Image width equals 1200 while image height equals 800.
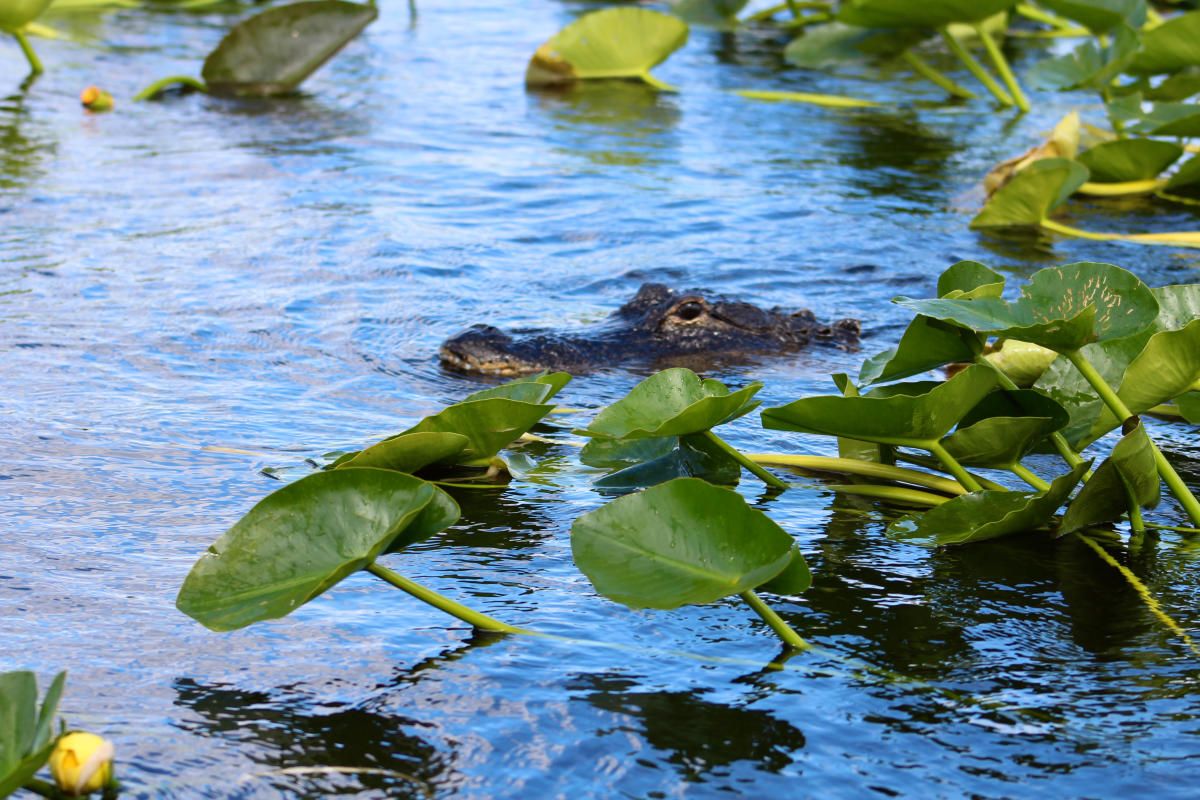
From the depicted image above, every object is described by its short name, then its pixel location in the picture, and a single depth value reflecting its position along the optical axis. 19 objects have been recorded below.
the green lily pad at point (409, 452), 4.91
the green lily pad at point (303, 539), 3.73
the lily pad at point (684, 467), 5.33
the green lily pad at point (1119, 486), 4.42
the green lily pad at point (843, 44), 15.50
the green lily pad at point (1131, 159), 11.16
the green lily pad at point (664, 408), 4.80
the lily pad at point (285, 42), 16.58
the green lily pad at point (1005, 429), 4.80
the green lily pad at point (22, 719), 2.99
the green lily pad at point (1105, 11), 13.42
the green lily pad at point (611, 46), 16.58
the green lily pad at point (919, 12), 12.77
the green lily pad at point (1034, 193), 9.93
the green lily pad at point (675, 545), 3.84
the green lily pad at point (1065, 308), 4.40
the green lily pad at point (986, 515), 4.67
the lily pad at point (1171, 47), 10.83
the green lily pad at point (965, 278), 5.09
